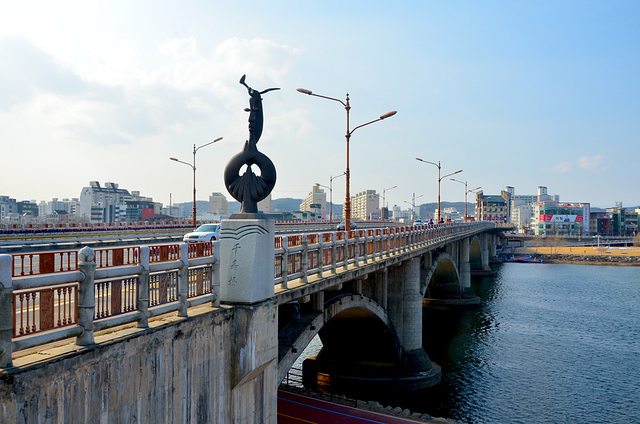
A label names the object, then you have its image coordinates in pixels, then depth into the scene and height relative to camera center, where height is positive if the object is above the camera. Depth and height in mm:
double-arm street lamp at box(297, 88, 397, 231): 23062 +4468
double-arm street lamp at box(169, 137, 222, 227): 44088 +5045
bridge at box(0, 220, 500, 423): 6234 -1861
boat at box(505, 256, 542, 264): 115562 -9673
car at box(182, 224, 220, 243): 26266 -724
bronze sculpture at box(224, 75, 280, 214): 11148 +1004
